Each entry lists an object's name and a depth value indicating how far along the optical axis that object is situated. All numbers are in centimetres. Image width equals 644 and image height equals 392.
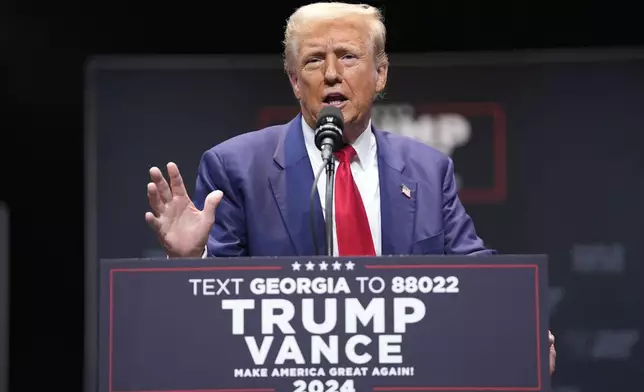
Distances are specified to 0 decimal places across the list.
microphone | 437
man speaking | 498
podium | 379
